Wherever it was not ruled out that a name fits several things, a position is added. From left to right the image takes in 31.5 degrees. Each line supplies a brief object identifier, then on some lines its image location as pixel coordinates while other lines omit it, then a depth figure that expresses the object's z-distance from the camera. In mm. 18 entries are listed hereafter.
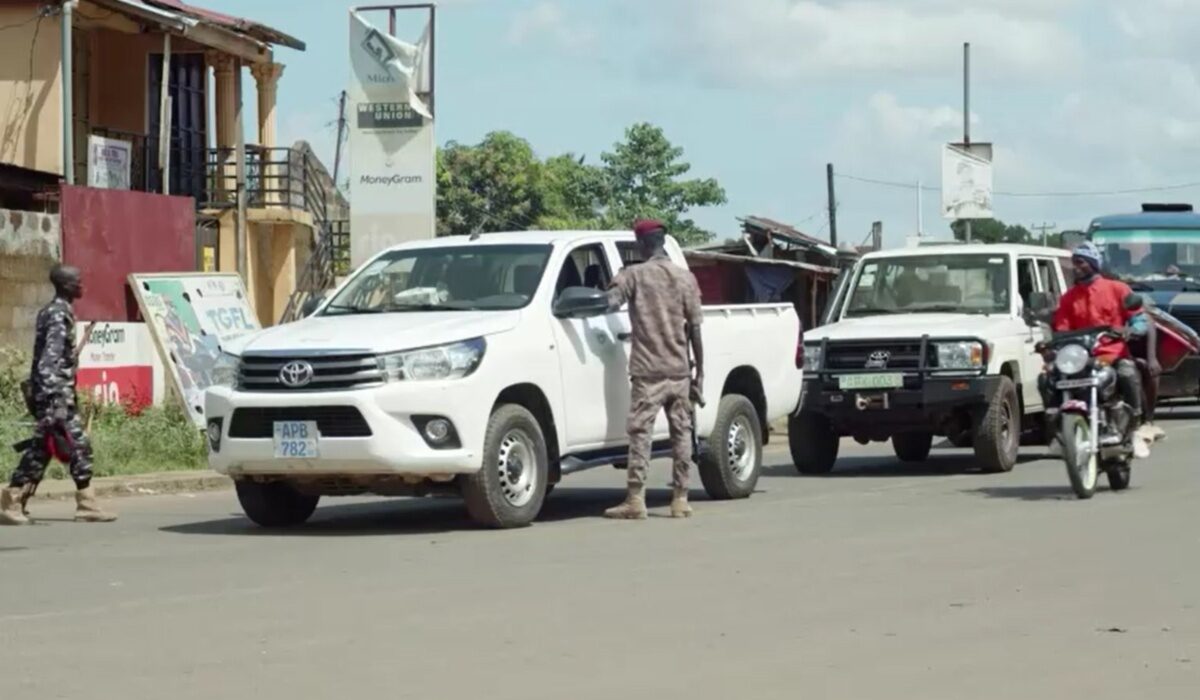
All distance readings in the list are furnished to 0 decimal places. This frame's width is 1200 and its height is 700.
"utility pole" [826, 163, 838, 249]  65012
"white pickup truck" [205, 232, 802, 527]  12383
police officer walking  13656
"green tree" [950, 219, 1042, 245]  90812
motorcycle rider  15250
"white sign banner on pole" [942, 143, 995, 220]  37250
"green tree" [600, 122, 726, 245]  77875
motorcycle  14657
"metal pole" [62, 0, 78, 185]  29906
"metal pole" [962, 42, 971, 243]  43688
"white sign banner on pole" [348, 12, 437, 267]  26500
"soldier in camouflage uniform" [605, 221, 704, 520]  13469
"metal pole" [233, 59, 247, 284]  35969
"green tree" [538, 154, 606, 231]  70625
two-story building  26359
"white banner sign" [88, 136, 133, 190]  31047
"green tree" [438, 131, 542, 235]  68562
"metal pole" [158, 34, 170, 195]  32094
